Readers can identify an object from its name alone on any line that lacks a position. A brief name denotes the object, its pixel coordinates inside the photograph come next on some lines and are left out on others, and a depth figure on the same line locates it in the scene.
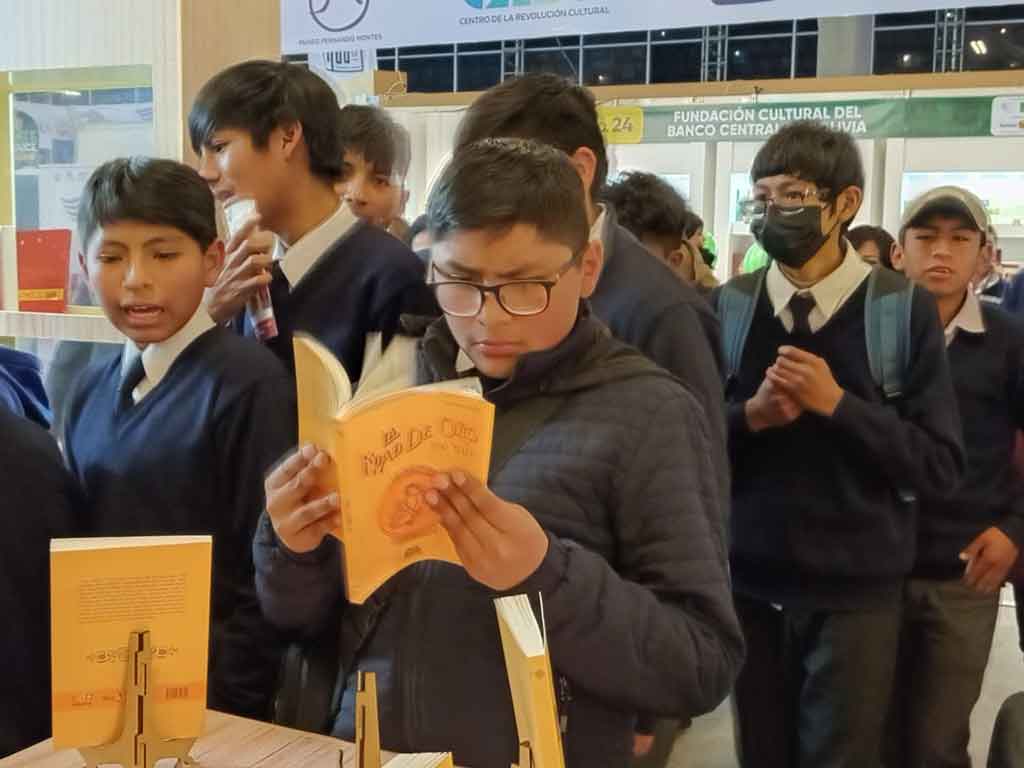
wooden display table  1.17
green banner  4.54
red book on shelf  2.32
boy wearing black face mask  2.32
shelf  2.20
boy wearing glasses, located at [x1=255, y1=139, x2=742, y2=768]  1.18
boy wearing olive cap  2.68
